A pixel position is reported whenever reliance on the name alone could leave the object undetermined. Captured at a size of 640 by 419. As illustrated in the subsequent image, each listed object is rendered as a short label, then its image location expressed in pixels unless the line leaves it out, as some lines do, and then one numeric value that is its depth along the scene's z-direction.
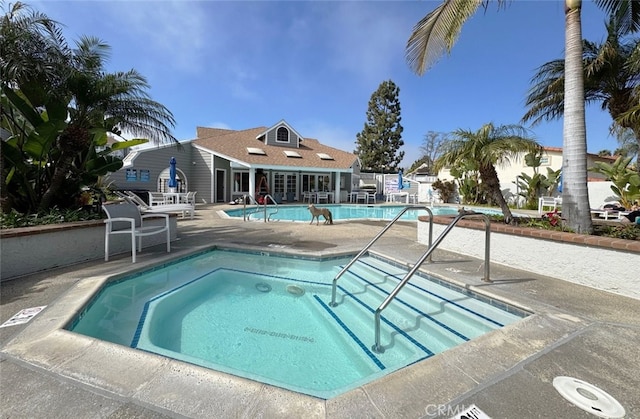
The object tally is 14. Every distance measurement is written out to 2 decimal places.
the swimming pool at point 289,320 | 3.11
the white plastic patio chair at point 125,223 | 5.52
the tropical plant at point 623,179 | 11.12
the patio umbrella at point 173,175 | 15.24
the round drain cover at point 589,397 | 1.88
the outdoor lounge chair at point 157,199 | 14.26
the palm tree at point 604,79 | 9.06
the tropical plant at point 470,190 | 20.89
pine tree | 43.75
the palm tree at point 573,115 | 4.92
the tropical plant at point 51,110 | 5.50
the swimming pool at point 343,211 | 16.23
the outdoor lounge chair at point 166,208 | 9.19
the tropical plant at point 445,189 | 23.95
